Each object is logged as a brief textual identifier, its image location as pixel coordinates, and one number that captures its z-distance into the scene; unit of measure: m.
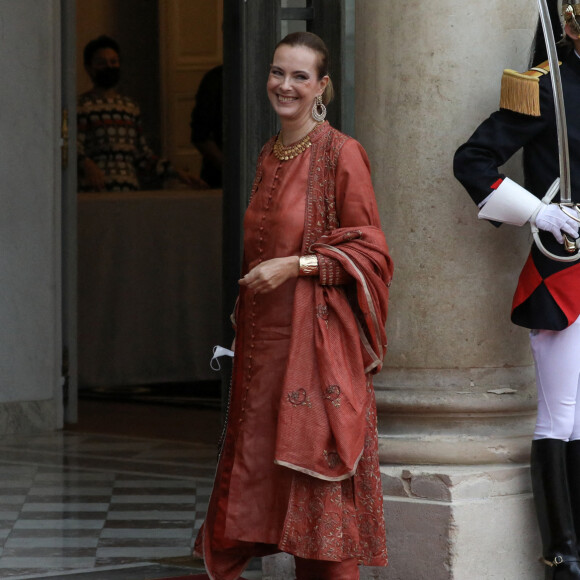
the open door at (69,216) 15.15
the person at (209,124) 19.36
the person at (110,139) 18.37
